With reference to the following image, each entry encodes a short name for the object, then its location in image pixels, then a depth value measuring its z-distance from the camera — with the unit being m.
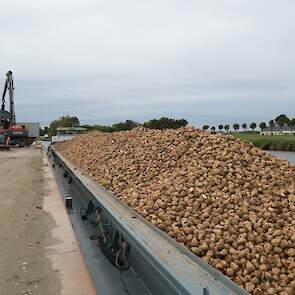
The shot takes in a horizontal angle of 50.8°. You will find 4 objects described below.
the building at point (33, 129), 35.15
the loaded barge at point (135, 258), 1.87
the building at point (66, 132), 26.07
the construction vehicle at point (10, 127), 26.60
